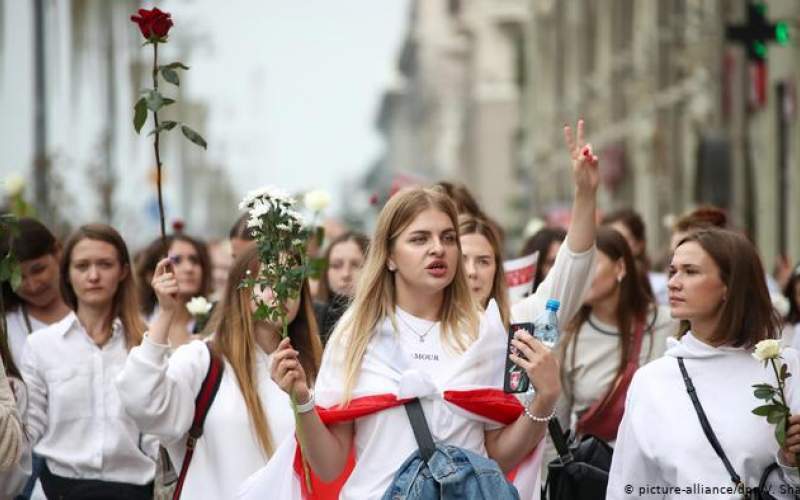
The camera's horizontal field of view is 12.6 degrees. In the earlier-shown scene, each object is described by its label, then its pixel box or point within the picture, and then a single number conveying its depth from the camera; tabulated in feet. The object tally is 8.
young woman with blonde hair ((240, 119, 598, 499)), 40.06
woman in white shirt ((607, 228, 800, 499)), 40.69
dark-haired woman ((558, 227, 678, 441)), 55.55
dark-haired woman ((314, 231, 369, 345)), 68.34
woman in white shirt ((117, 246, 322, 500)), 46.63
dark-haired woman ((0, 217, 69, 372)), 58.53
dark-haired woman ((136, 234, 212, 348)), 69.55
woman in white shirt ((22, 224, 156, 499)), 52.26
